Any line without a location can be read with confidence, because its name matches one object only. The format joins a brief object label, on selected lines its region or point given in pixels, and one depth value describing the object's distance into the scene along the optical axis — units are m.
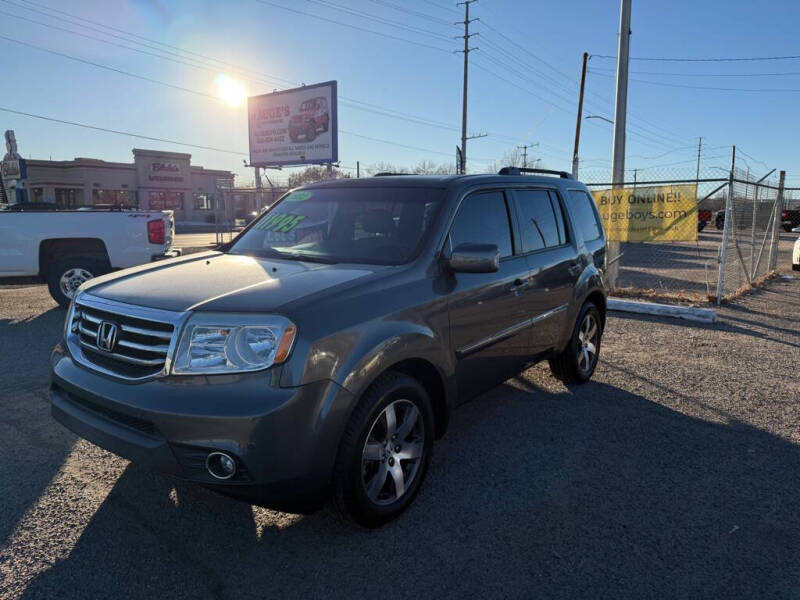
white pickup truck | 8.18
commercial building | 42.69
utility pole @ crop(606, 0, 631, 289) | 10.80
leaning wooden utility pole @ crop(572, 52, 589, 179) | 28.57
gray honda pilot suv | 2.42
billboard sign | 21.72
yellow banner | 9.46
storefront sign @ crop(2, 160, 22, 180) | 16.97
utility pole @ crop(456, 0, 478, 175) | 38.41
